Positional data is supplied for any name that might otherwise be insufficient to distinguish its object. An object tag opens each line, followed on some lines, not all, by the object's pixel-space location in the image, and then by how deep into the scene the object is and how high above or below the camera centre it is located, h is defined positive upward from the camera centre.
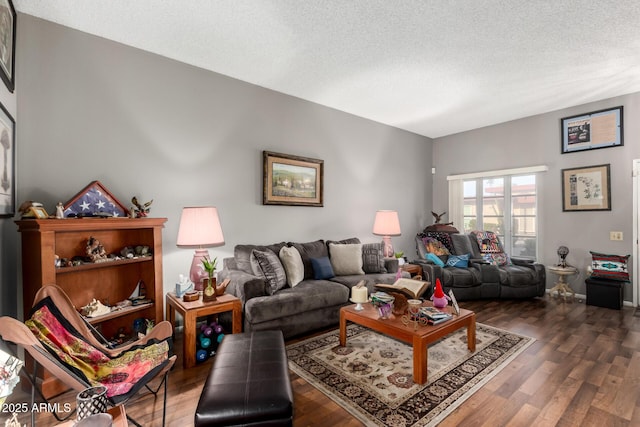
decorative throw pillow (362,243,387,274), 4.10 -0.67
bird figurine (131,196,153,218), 2.66 +0.05
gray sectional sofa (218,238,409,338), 2.82 -0.76
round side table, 4.32 -1.01
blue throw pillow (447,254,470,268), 4.59 -0.78
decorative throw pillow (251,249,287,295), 3.01 -0.59
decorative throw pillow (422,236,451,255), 4.87 -0.58
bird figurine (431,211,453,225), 5.71 -0.10
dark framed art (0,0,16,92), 1.96 +1.23
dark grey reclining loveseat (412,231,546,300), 4.32 -0.99
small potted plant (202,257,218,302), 2.62 -0.64
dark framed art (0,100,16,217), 2.02 +0.37
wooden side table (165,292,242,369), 2.45 -0.84
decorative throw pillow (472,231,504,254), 4.87 -0.52
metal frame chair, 1.32 -0.70
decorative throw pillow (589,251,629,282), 3.91 -0.77
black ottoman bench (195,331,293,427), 1.36 -0.87
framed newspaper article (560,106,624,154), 4.16 +1.15
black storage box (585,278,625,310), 3.88 -1.11
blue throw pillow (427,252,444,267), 4.60 -0.75
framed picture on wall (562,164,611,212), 4.24 +0.31
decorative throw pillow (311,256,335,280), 3.61 -0.69
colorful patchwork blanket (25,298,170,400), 1.55 -0.84
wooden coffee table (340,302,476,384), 2.18 -0.94
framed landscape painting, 3.82 +0.45
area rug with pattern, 1.93 -1.27
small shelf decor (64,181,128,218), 2.39 +0.09
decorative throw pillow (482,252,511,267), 4.69 -0.77
